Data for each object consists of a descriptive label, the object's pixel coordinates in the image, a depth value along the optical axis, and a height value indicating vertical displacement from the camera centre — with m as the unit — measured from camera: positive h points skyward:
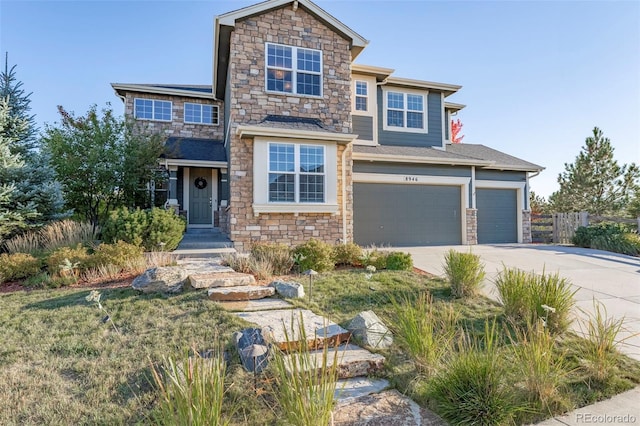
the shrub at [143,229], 7.25 -0.34
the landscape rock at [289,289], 5.10 -1.19
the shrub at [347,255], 7.22 -0.91
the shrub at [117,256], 6.09 -0.79
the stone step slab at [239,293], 4.86 -1.20
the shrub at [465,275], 5.45 -1.04
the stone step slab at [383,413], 2.43 -1.53
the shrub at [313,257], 6.64 -0.89
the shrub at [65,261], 5.82 -0.84
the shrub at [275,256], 6.59 -0.87
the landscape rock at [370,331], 3.60 -1.34
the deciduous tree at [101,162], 9.96 +1.62
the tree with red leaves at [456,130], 27.42 +6.90
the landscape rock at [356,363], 3.08 -1.43
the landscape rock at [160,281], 4.99 -1.03
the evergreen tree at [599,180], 19.38 +1.89
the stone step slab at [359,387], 2.75 -1.53
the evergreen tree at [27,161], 8.09 +1.38
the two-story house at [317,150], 9.38 +2.11
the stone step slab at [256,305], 4.49 -1.31
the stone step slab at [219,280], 5.21 -1.07
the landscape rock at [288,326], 3.46 -1.34
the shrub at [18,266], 5.84 -0.94
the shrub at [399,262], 7.03 -1.05
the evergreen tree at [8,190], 7.36 +0.55
